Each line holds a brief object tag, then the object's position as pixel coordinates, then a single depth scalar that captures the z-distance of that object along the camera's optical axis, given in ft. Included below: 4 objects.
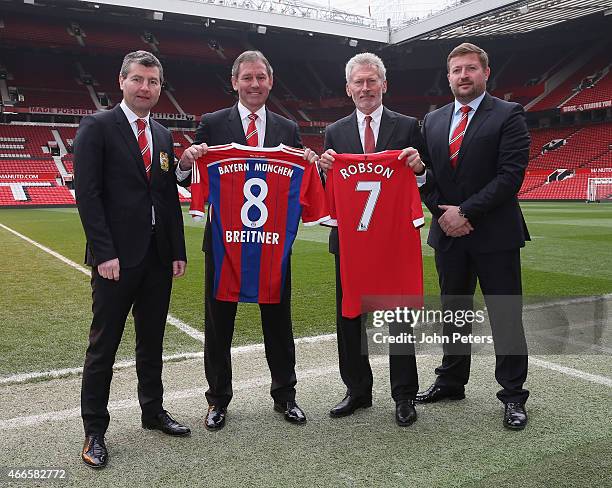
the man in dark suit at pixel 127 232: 8.89
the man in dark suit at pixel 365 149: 10.27
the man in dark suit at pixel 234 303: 10.16
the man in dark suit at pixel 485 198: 10.29
